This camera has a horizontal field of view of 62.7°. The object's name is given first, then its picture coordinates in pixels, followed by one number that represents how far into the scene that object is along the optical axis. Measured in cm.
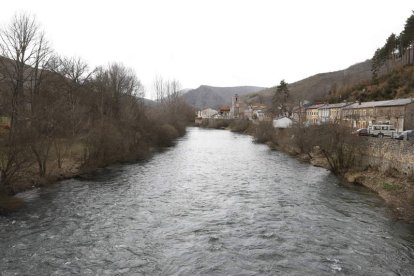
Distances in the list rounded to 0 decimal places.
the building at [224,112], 16725
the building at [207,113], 17788
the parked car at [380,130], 3804
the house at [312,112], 8936
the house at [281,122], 6993
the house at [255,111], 13238
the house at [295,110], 9422
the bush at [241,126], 9375
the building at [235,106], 15675
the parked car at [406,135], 2989
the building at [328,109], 7194
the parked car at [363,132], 3688
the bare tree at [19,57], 2980
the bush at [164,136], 4930
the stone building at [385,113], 4626
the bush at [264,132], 5856
